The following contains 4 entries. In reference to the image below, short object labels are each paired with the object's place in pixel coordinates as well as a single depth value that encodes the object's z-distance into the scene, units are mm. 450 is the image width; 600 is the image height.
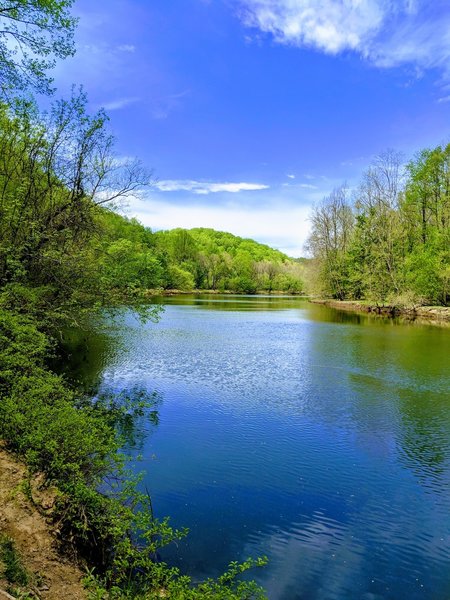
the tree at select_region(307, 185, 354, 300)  58781
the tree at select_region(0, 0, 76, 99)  8345
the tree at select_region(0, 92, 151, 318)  11383
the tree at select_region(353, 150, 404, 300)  45844
